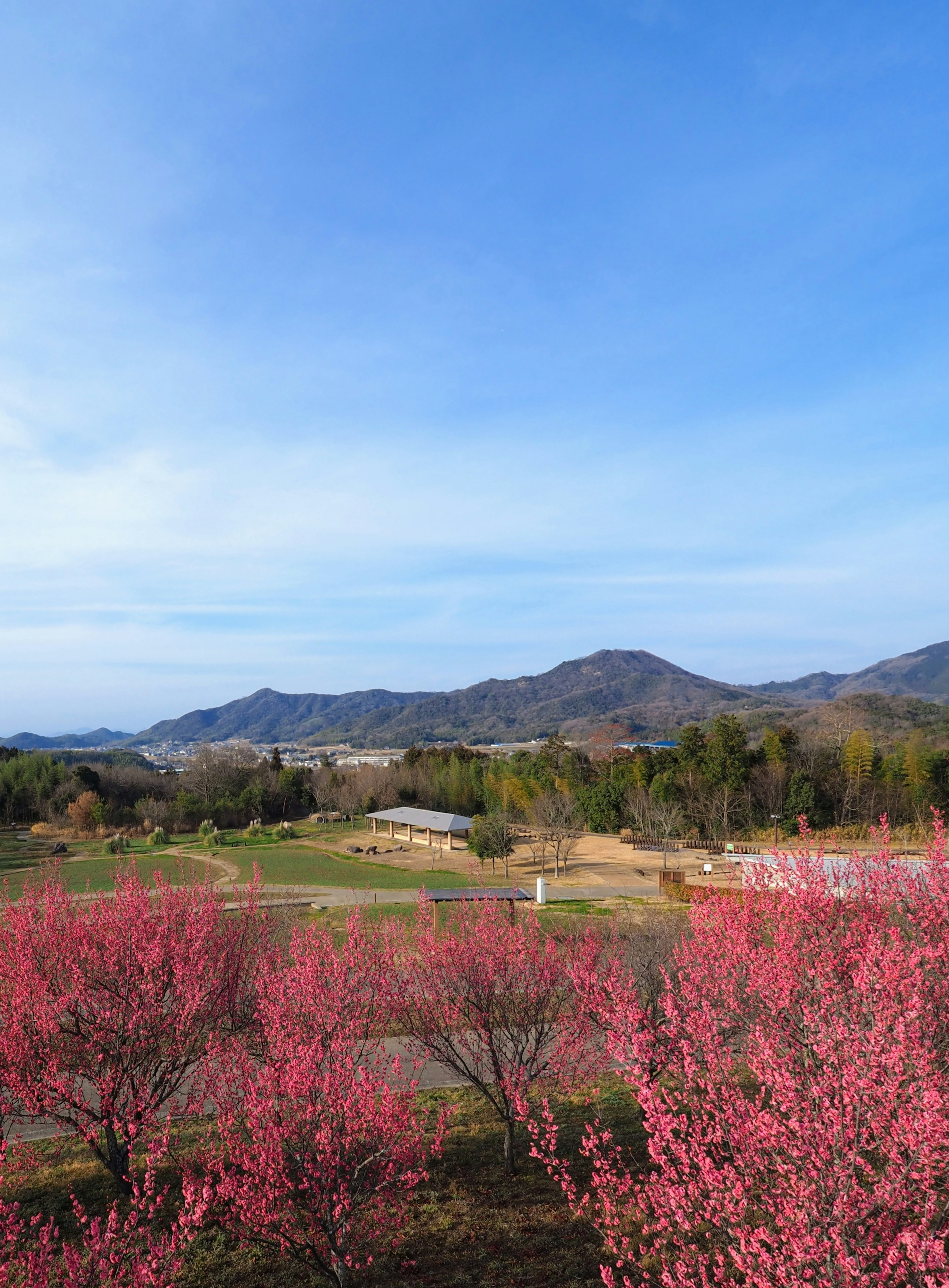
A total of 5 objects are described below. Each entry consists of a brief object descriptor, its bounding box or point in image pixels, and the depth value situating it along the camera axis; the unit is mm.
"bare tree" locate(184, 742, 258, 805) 72125
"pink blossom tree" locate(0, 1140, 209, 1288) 4500
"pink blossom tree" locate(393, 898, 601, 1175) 9578
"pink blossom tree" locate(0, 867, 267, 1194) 8055
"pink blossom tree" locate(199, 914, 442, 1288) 6219
